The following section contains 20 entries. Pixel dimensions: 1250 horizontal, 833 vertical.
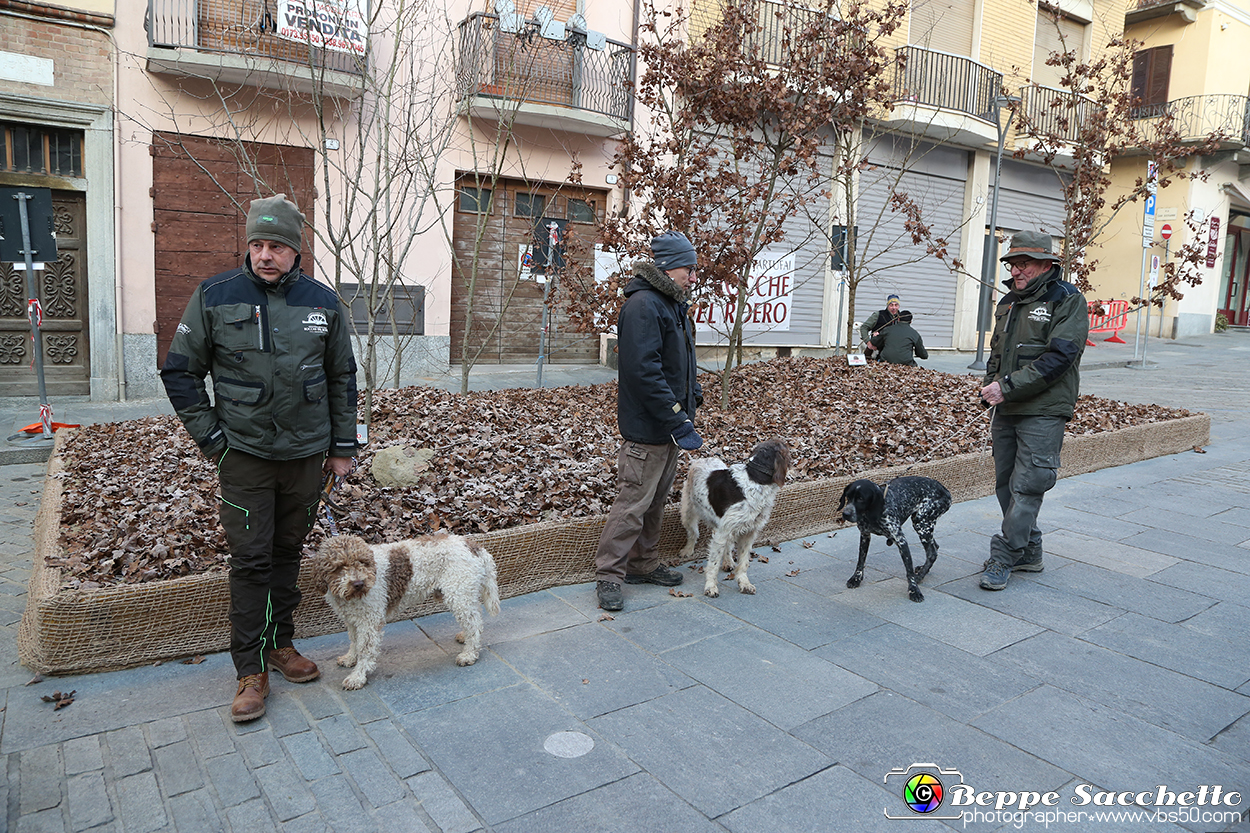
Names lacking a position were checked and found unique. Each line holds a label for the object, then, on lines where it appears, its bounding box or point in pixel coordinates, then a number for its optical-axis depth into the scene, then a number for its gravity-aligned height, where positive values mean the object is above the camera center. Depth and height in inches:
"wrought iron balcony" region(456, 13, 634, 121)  546.9 +162.9
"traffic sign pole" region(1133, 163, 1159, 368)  524.7 +94.0
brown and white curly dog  144.8 -50.4
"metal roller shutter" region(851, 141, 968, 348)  782.5 +78.2
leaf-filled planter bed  153.9 -51.2
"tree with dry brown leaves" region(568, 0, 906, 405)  339.6 +82.8
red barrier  1013.8 +17.2
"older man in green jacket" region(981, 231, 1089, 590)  201.3 -11.2
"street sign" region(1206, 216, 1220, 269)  1015.7 +129.8
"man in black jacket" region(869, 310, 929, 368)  510.9 -11.3
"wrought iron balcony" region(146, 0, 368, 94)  440.1 +140.6
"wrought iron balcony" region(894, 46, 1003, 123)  764.6 +228.8
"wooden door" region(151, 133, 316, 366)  467.8 +46.7
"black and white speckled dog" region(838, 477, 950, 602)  198.1 -44.8
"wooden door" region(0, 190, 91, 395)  446.6 -16.2
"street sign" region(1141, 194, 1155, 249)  589.0 +93.1
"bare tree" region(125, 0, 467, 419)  465.4 +106.0
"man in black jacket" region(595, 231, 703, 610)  180.1 -17.8
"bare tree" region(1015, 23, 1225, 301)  483.8 +111.4
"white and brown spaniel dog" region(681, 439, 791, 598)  195.9 -43.0
